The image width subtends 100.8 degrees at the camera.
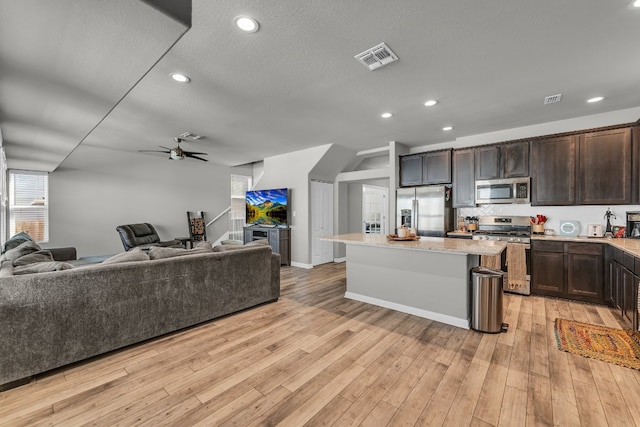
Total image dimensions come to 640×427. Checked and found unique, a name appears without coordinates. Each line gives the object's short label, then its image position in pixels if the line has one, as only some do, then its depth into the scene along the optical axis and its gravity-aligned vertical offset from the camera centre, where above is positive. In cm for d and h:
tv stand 630 -66
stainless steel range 407 -61
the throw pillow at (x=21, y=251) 271 -44
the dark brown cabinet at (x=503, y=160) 432 +85
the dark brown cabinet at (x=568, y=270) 360 -85
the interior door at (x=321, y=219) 632 -20
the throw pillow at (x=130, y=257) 262 -46
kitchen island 300 -81
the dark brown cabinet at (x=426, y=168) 504 +85
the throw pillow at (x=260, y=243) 379 -46
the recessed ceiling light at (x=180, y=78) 277 +143
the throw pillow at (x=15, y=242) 370 -43
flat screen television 639 +11
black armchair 571 -57
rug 235 -130
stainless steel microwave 431 +34
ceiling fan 500 +111
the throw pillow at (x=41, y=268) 221 -48
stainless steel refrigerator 487 +2
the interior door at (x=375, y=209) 762 +6
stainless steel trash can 284 -100
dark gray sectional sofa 203 -88
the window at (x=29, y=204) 533 +17
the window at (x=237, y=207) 847 +14
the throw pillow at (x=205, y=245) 336 -43
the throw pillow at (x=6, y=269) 206 -47
